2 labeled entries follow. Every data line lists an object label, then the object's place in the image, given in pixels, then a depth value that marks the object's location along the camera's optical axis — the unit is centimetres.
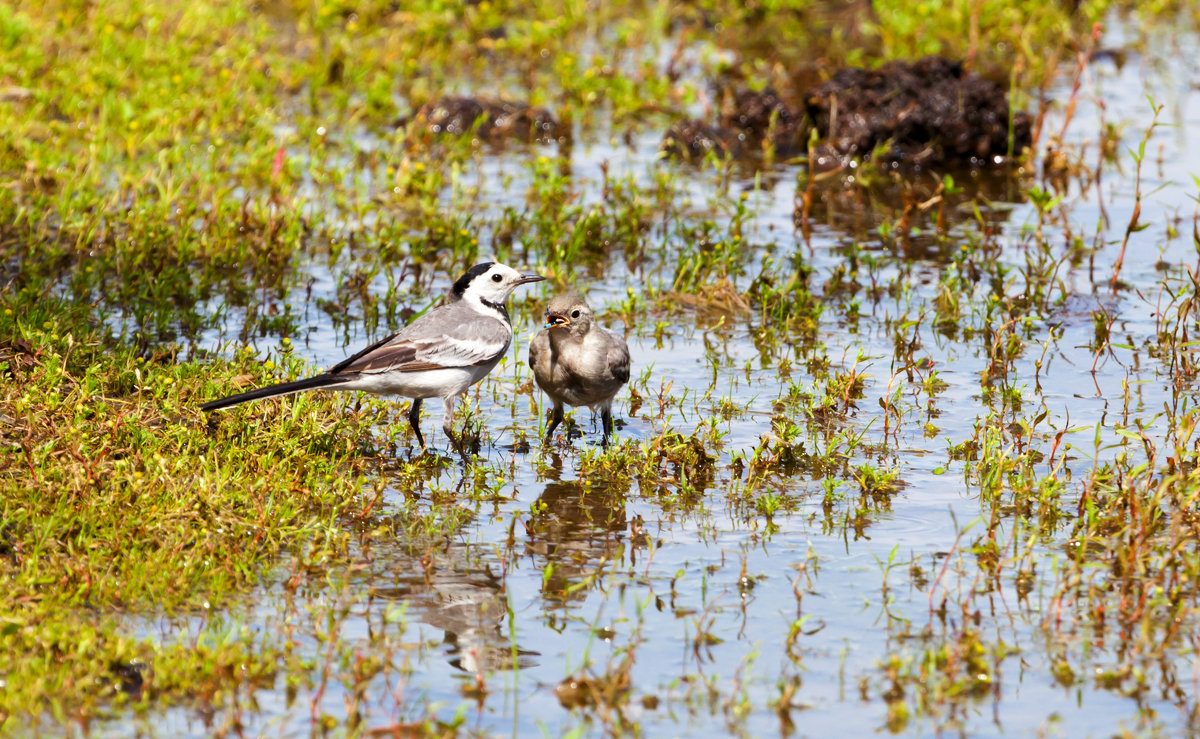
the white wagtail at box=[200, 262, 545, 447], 1612
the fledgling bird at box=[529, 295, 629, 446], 1717
